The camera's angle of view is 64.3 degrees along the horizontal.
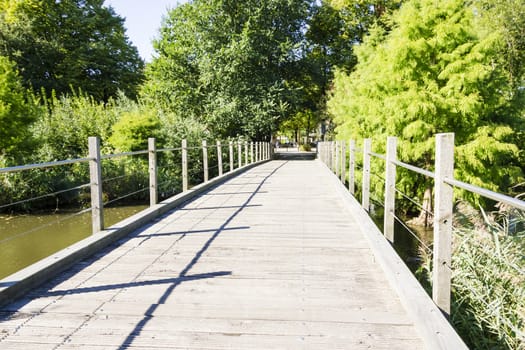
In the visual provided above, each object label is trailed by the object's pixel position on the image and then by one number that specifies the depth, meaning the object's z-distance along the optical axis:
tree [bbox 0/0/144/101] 28.44
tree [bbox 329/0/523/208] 13.00
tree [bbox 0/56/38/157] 14.07
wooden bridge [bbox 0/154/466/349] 2.43
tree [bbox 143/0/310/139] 26.25
